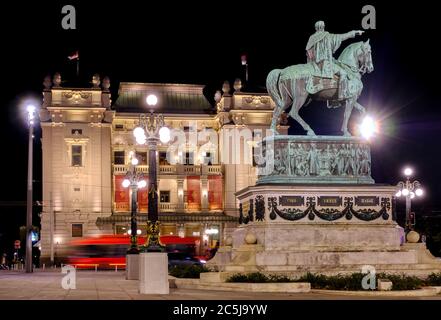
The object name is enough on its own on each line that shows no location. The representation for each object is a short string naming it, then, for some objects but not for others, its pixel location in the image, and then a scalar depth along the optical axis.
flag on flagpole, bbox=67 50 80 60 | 83.50
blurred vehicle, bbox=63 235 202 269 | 70.69
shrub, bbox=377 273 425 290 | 24.23
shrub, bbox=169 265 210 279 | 30.08
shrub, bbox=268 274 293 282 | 25.50
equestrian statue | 30.38
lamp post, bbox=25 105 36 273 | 49.75
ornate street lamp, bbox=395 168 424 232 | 46.44
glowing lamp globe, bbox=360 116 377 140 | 30.81
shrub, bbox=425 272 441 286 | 26.16
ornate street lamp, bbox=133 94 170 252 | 25.03
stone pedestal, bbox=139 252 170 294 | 23.02
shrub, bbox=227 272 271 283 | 25.30
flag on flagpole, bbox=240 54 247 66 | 90.88
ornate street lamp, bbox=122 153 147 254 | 43.21
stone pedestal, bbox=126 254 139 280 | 35.24
